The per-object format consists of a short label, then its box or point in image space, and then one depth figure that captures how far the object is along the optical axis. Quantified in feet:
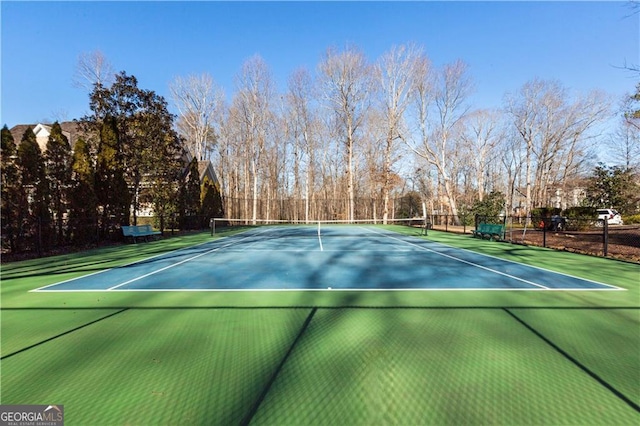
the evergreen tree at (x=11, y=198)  32.58
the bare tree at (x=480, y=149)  129.59
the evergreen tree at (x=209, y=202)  79.39
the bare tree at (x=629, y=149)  101.96
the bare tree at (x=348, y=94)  101.91
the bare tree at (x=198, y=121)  109.81
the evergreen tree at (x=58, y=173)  37.93
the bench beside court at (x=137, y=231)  44.16
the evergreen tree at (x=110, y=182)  45.01
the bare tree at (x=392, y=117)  96.43
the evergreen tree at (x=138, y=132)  50.55
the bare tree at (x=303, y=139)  115.14
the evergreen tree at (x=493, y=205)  74.64
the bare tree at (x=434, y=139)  94.73
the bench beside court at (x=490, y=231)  47.61
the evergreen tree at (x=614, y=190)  87.66
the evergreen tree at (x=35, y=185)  34.19
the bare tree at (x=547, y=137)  108.27
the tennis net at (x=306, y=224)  62.00
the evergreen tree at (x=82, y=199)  39.55
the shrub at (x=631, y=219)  93.09
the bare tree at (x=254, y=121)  102.32
